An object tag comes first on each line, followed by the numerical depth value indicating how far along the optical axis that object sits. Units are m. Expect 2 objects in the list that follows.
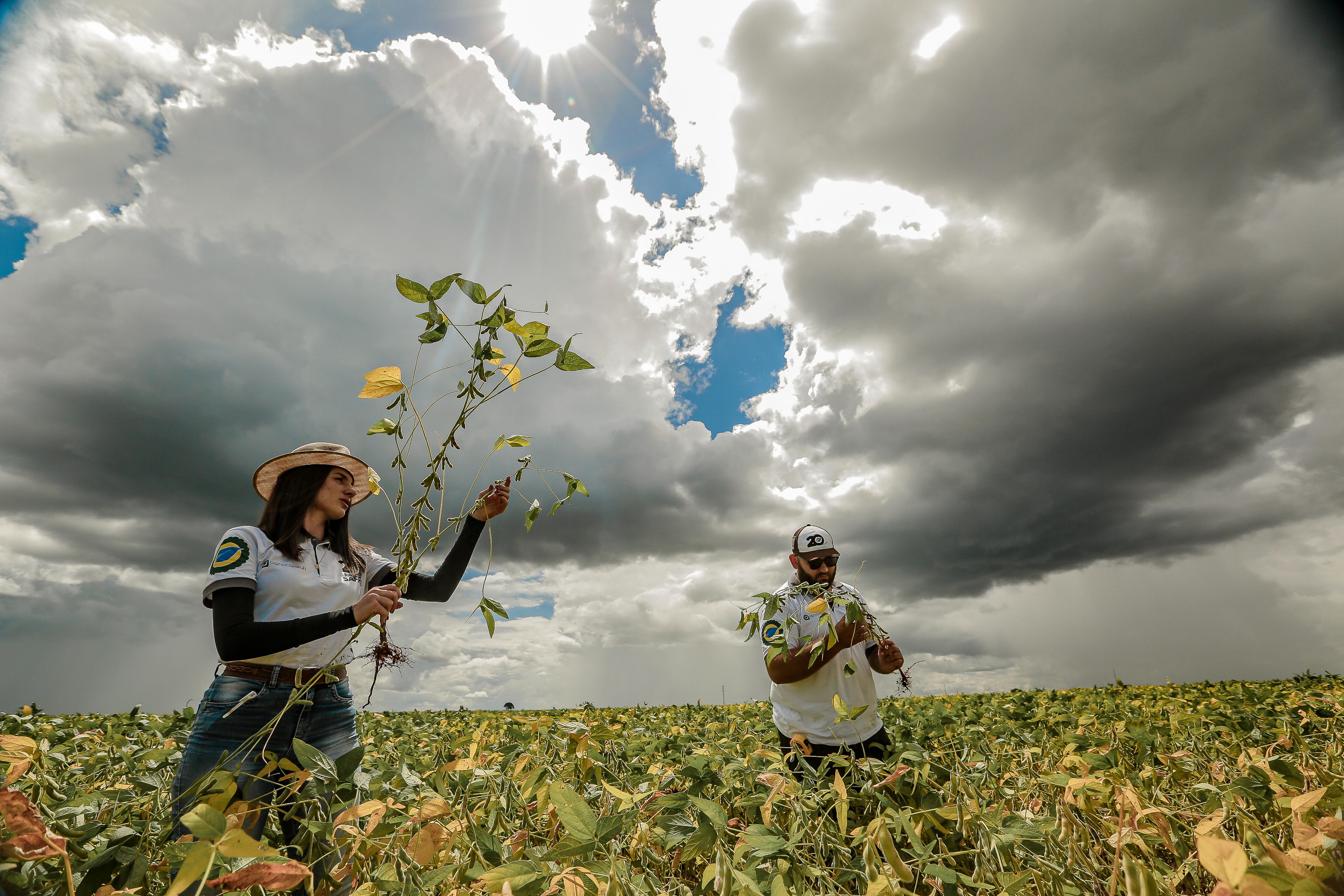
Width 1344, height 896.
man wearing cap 3.55
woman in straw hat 2.25
